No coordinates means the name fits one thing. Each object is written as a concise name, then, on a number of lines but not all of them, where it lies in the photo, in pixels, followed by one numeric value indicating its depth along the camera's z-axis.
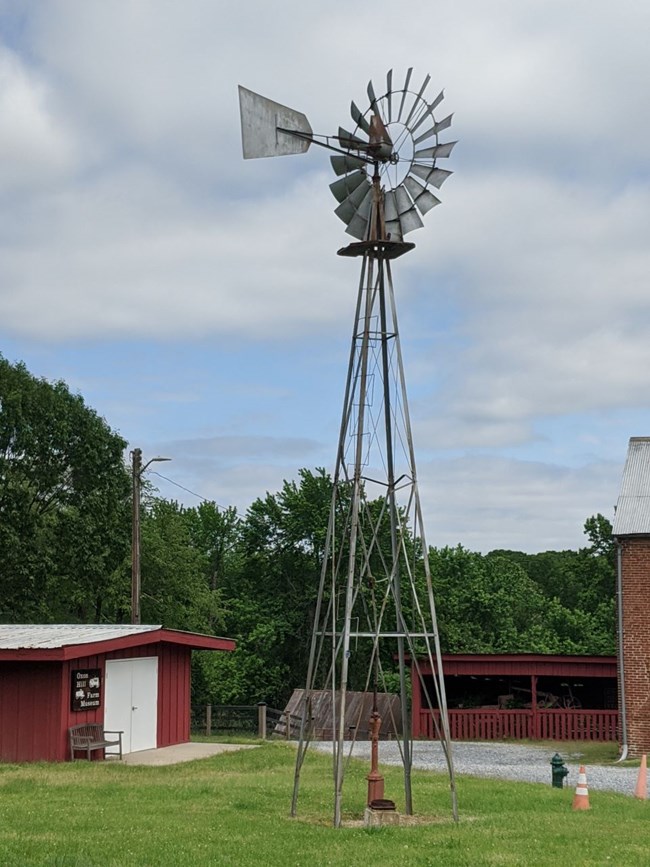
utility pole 33.25
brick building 28.14
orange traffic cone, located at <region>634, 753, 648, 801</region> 19.00
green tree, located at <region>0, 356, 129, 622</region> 41.94
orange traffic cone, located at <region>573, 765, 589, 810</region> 16.94
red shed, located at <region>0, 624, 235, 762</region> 23.72
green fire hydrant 20.41
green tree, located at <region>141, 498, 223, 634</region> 47.72
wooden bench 23.89
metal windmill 15.52
